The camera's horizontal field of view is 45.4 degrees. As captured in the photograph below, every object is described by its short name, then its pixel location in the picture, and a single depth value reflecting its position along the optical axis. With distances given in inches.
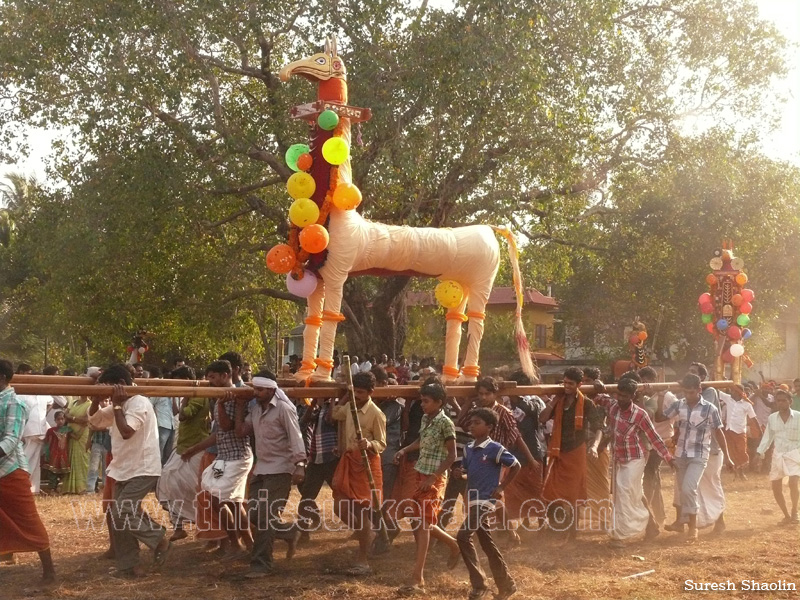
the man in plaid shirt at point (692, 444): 368.5
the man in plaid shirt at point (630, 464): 353.4
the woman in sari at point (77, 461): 483.2
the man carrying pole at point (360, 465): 301.3
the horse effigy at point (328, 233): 314.8
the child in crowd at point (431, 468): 281.9
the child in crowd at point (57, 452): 483.5
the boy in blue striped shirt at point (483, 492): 265.1
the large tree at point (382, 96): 556.1
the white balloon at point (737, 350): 496.4
